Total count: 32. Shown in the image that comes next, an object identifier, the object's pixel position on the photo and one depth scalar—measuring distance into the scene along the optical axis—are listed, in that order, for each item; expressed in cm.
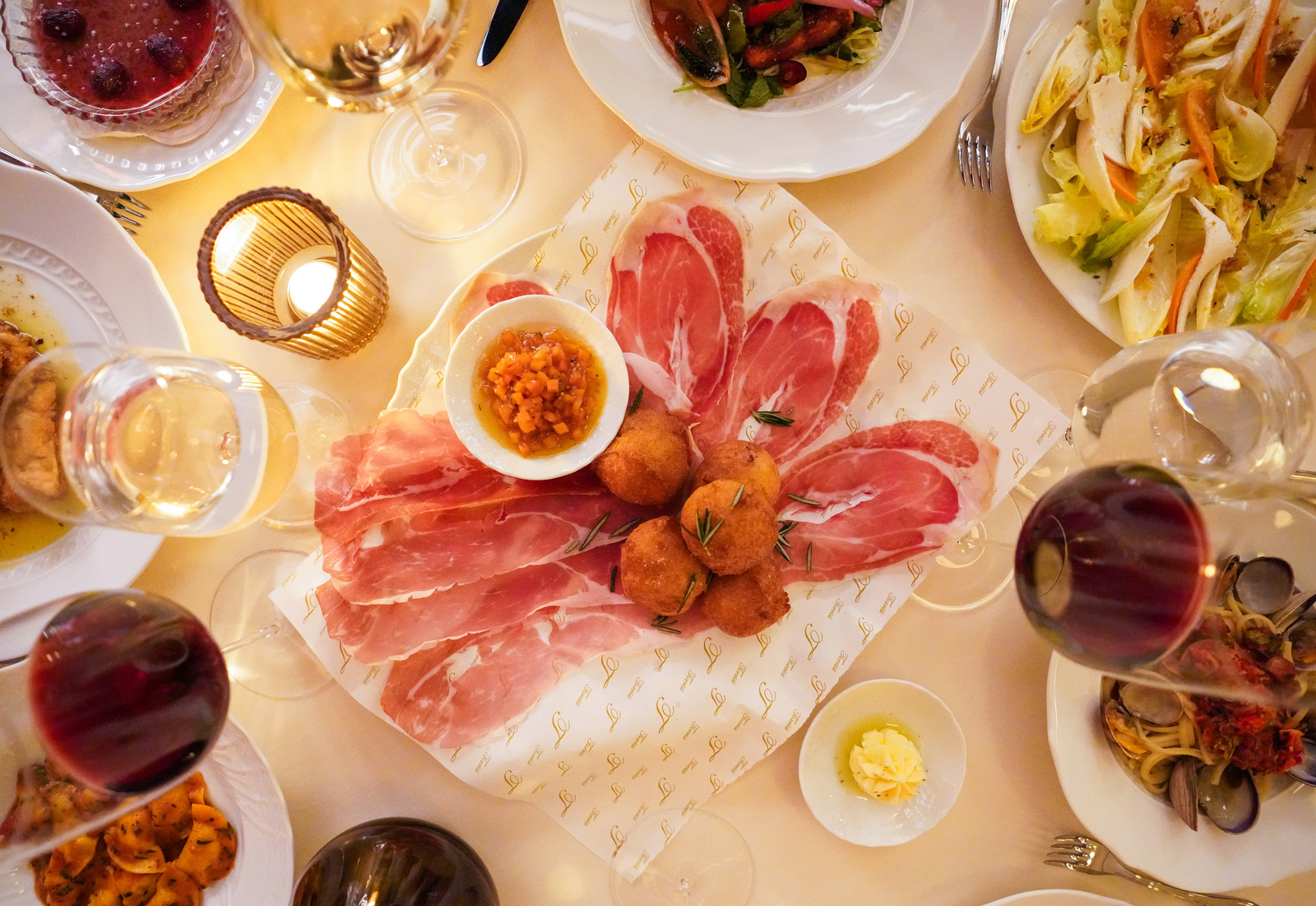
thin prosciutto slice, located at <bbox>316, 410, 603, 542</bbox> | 60
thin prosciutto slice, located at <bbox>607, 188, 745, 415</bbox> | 62
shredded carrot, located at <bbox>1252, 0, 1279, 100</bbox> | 58
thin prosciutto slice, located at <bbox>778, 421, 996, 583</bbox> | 61
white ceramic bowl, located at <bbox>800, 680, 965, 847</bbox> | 61
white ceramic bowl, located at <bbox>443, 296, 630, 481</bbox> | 58
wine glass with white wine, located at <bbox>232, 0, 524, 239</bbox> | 52
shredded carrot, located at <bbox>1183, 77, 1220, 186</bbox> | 60
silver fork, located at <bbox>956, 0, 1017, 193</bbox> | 62
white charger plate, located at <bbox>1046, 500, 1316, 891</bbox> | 59
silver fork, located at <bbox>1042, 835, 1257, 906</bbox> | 61
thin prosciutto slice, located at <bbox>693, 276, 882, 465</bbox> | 62
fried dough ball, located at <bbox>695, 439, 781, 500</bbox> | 58
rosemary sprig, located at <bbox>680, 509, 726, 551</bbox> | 56
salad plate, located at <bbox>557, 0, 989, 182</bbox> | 60
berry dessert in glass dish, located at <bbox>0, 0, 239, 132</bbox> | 58
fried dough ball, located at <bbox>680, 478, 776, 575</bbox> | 56
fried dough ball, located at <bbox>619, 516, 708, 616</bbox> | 58
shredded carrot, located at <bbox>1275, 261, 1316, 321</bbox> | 59
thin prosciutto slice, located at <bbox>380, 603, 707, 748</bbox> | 60
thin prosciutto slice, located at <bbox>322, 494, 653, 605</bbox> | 60
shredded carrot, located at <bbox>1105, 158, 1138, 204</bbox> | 60
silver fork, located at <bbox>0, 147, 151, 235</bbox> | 61
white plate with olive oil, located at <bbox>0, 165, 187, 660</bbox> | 59
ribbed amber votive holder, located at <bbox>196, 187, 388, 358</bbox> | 56
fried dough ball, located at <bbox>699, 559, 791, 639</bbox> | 59
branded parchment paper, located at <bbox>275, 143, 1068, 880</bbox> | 61
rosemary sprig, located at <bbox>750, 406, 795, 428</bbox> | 61
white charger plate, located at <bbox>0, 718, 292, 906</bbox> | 58
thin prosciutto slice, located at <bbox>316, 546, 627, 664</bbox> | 60
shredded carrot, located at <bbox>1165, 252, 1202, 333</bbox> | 60
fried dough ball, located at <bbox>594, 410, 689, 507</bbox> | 58
